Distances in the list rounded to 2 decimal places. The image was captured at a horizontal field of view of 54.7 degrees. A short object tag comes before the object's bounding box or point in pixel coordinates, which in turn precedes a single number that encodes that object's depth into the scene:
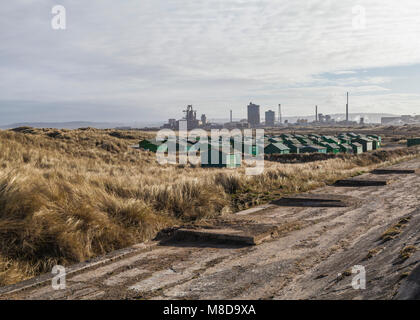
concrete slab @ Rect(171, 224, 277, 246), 8.80
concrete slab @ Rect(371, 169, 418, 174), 23.47
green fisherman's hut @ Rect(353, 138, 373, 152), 48.58
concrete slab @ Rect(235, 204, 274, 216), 12.02
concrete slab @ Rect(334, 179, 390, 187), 18.50
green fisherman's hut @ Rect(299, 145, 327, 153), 45.38
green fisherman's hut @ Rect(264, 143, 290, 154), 44.33
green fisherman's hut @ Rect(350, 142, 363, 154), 45.78
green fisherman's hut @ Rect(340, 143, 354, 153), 46.88
